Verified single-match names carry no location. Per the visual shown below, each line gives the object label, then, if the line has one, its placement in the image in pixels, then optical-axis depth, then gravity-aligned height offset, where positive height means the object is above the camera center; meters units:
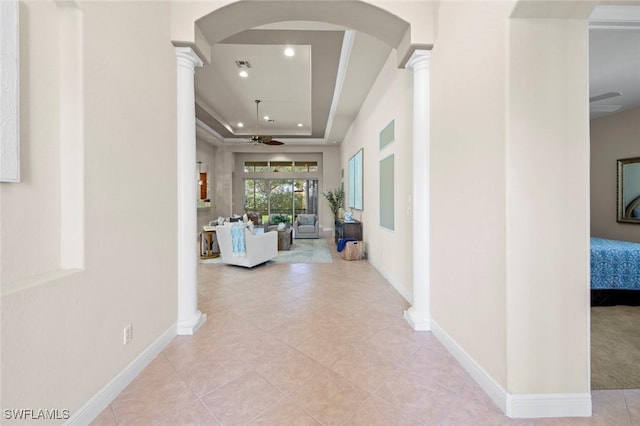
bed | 3.30 -0.81
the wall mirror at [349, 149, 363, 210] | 6.67 +0.79
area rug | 6.02 -1.05
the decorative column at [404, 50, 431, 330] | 2.77 +0.20
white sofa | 5.22 -0.72
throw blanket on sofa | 5.24 -0.61
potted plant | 9.17 +0.33
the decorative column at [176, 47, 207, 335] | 2.69 +0.19
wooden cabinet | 6.61 -0.47
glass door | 11.10 +0.61
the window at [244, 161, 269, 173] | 11.07 +1.80
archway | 2.64 +1.26
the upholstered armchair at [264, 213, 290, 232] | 9.69 -0.28
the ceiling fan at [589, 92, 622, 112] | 4.25 +1.79
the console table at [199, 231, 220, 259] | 6.39 -0.77
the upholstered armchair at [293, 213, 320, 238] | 9.41 -0.55
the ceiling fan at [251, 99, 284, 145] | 7.06 +1.85
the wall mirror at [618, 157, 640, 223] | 4.79 +0.34
